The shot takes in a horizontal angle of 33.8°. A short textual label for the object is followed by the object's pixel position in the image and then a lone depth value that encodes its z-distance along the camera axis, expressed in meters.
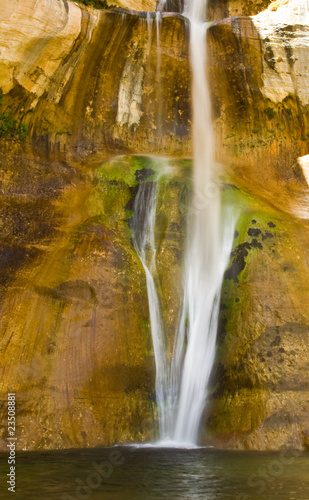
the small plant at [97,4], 18.16
